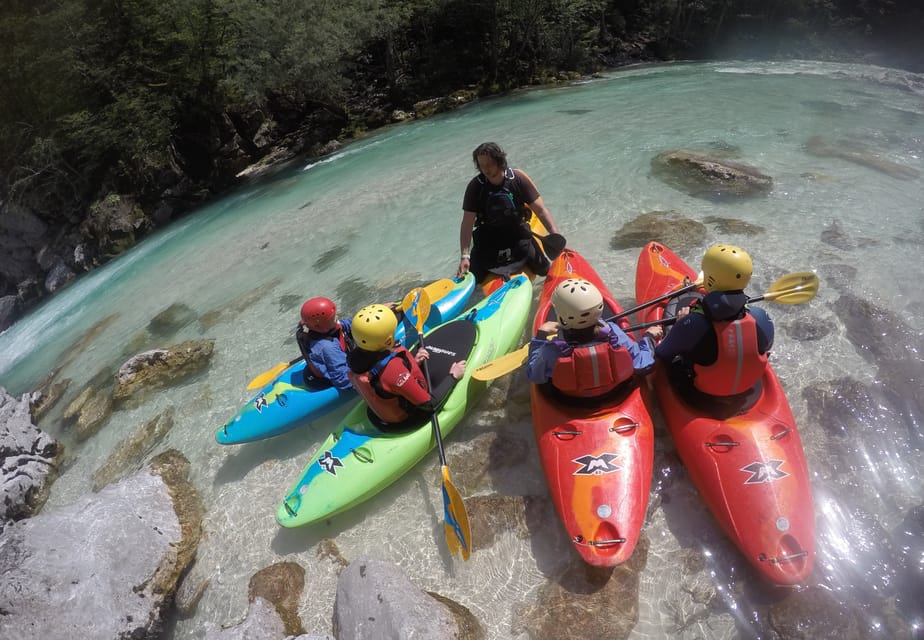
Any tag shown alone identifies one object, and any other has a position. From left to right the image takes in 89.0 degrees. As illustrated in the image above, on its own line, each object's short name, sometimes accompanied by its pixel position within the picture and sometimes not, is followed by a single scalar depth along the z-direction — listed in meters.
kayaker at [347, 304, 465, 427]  2.98
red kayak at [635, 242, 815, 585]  2.40
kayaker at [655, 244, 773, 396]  2.64
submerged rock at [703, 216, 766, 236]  5.64
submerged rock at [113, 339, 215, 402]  5.77
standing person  4.13
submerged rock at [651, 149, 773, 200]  6.64
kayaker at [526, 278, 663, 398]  2.67
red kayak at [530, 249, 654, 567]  2.62
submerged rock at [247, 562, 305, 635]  3.00
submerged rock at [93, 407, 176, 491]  4.77
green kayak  3.36
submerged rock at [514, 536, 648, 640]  2.56
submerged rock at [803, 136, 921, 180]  6.84
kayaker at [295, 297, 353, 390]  3.96
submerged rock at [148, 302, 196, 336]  7.63
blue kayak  4.17
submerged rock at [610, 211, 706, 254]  5.65
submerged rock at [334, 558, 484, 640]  2.50
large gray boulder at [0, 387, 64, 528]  4.77
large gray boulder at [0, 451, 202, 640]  3.03
